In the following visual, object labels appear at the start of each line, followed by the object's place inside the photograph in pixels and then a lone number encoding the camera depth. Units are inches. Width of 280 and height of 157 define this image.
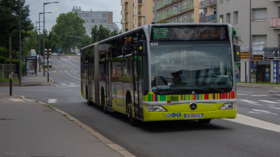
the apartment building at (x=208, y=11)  2641.5
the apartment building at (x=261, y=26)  2151.8
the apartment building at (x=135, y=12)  4431.6
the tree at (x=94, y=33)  4357.8
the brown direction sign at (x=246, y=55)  1979.6
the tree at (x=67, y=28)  7150.6
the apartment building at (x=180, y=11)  3151.8
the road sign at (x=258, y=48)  1808.6
